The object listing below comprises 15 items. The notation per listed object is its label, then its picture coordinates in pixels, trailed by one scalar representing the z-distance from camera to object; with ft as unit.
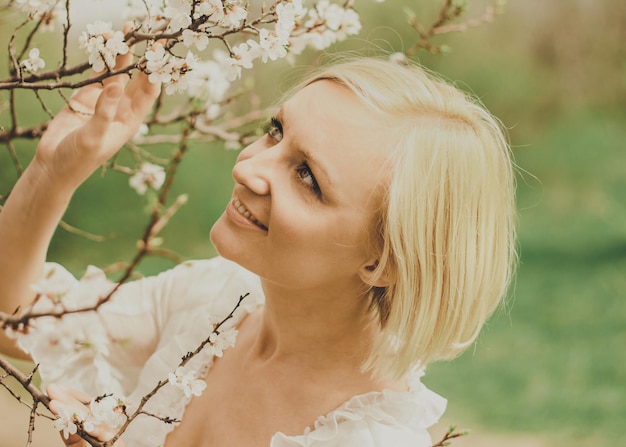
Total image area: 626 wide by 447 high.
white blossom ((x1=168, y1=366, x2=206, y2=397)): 3.04
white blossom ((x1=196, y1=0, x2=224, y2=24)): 2.73
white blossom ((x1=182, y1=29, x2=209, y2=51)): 2.69
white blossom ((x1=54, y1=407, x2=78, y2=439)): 2.80
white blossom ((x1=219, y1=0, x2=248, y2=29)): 2.79
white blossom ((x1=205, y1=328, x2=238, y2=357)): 3.05
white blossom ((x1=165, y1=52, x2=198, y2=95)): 2.85
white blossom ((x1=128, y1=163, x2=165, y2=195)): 4.30
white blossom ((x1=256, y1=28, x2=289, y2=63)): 2.97
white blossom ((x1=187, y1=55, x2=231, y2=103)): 4.37
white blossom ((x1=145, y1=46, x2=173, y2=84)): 2.84
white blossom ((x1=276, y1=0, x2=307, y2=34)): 2.96
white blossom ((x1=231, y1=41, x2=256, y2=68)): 2.98
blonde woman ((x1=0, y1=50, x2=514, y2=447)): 3.41
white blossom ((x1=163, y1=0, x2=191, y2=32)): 2.79
